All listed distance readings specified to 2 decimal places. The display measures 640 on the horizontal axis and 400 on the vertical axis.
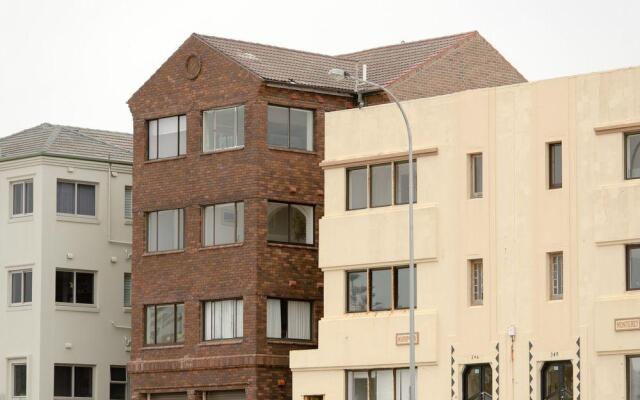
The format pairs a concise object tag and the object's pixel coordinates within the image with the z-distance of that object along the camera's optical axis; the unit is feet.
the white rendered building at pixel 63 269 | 230.89
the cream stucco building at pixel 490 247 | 177.06
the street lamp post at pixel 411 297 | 172.65
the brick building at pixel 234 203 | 206.90
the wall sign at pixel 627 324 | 173.78
